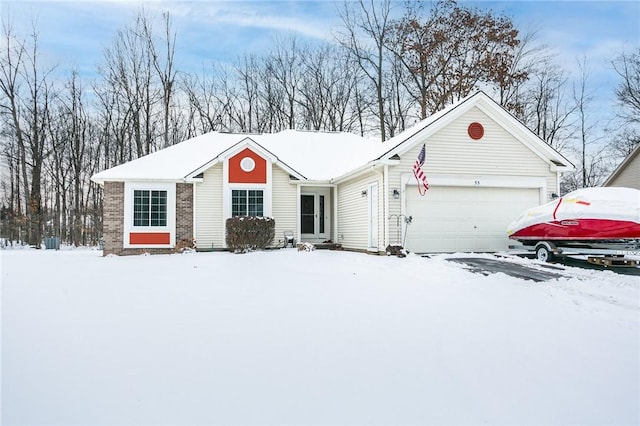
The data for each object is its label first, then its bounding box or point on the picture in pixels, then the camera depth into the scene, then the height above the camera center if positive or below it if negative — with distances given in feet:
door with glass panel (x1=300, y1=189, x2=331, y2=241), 61.03 +1.48
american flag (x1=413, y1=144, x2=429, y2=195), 43.50 +5.04
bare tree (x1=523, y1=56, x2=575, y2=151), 95.61 +24.58
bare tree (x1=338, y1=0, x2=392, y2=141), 89.92 +37.01
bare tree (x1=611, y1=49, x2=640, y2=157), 93.86 +25.49
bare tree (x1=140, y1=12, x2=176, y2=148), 96.02 +34.26
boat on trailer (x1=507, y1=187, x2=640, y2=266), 34.45 -0.11
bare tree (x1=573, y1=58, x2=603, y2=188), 98.02 +19.34
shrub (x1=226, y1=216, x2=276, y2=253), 51.67 -0.70
